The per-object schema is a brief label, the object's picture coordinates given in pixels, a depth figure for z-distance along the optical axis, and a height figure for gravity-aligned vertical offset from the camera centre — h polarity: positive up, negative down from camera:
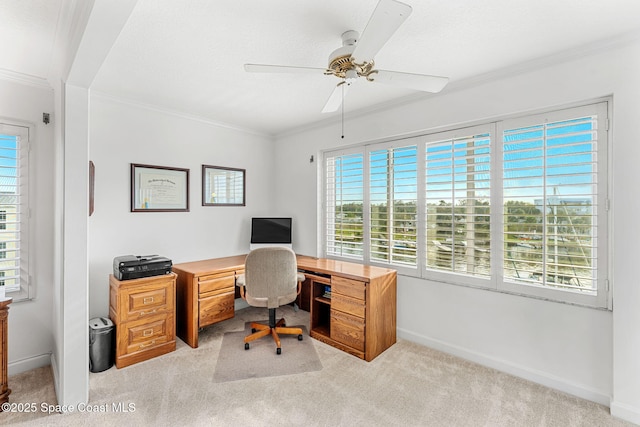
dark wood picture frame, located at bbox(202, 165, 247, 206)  3.78 +0.36
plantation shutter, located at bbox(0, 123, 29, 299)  2.46 +0.04
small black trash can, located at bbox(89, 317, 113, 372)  2.48 -1.13
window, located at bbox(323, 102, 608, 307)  2.17 +0.08
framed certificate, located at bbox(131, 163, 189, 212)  3.19 +0.27
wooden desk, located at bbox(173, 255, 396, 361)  2.79 -0.90
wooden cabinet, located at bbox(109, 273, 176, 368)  2.57 -0.94
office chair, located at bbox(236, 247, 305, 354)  2.84 -0.64
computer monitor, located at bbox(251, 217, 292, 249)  4.09 -0.26
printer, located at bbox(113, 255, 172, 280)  2.62 -0.49
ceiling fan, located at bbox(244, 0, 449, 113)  1.33 +0.89
